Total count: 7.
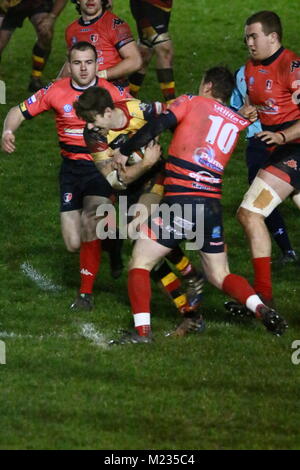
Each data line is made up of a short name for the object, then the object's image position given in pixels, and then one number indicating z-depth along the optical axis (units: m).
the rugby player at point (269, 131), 19.22
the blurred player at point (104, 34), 24.95
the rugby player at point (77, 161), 19.87
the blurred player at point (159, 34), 30.33
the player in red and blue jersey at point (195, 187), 17.50
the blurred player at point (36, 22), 32.31
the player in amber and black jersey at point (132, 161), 17.89
